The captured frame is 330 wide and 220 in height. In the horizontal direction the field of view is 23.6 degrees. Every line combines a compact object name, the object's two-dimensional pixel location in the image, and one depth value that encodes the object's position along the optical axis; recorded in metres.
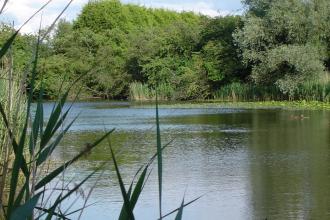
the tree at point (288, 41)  65.24
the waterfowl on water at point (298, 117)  49.20
